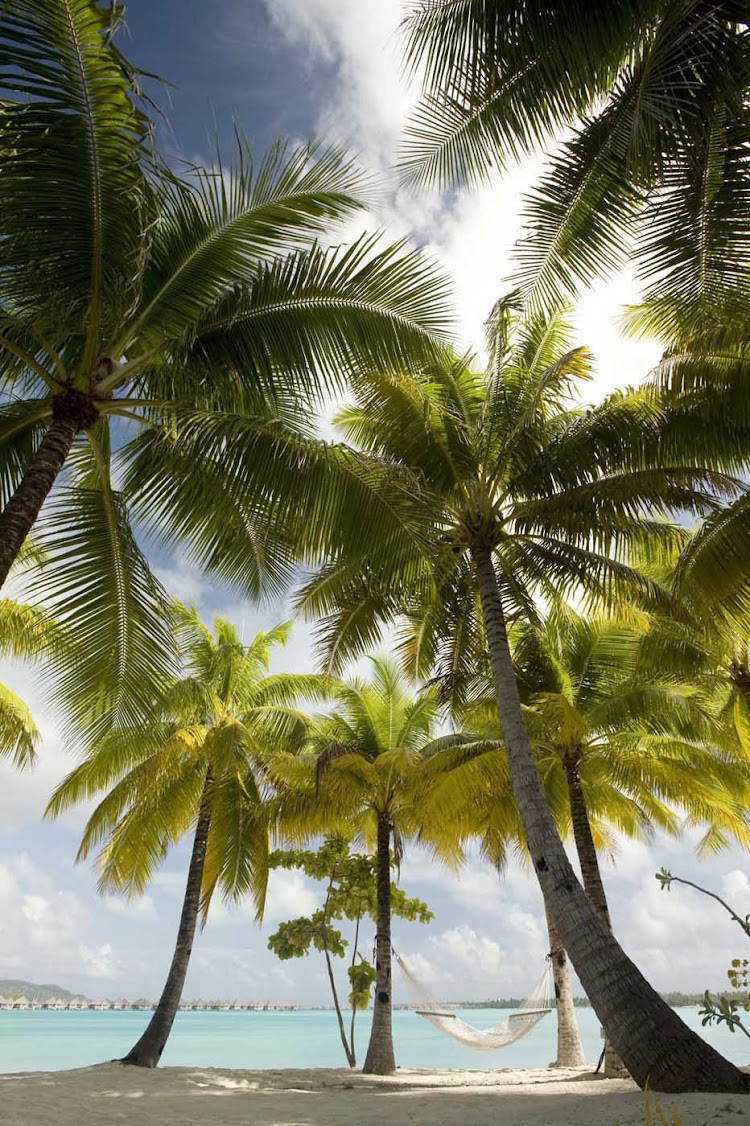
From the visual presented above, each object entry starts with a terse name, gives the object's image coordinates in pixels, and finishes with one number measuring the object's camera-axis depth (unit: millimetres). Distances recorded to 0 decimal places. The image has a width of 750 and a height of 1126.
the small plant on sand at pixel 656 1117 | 4423
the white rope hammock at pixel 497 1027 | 13156
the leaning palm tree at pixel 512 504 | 7938
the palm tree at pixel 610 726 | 10945
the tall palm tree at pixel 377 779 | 12555
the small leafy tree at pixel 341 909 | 14898
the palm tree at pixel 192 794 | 12250
